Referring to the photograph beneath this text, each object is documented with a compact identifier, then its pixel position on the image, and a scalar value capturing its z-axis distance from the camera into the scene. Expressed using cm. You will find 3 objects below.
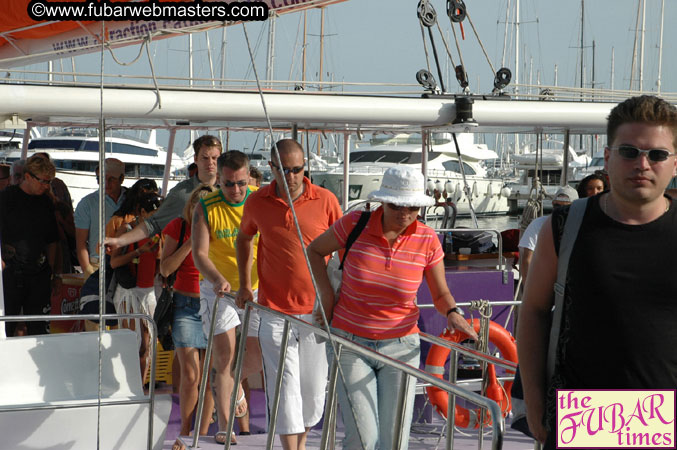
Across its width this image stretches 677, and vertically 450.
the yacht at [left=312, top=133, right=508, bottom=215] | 2980
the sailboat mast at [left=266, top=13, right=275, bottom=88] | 2139
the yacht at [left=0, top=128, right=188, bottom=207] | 2113
